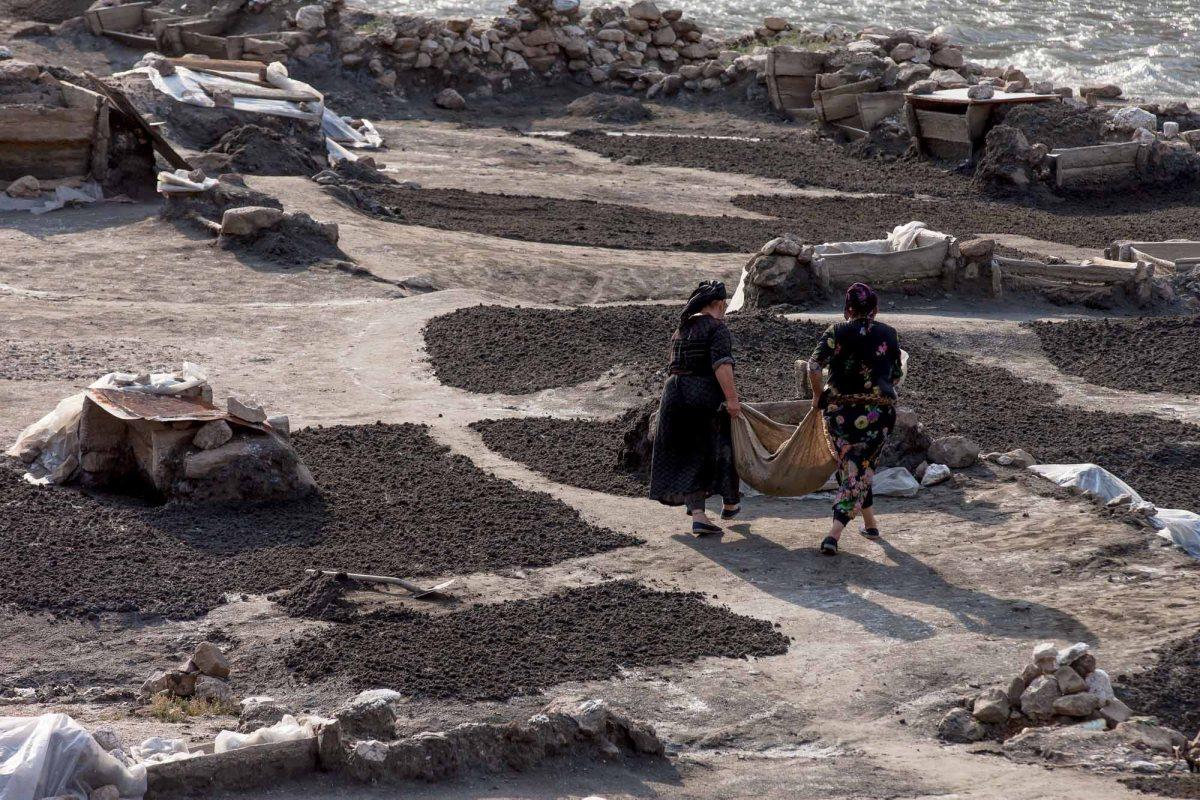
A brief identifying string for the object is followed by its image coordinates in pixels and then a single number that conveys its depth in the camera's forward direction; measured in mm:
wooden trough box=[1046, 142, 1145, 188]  45187
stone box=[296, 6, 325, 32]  59687
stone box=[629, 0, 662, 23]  65125
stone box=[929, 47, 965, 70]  58500
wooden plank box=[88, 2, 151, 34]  61250
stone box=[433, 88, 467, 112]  58687
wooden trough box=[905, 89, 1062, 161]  47750
